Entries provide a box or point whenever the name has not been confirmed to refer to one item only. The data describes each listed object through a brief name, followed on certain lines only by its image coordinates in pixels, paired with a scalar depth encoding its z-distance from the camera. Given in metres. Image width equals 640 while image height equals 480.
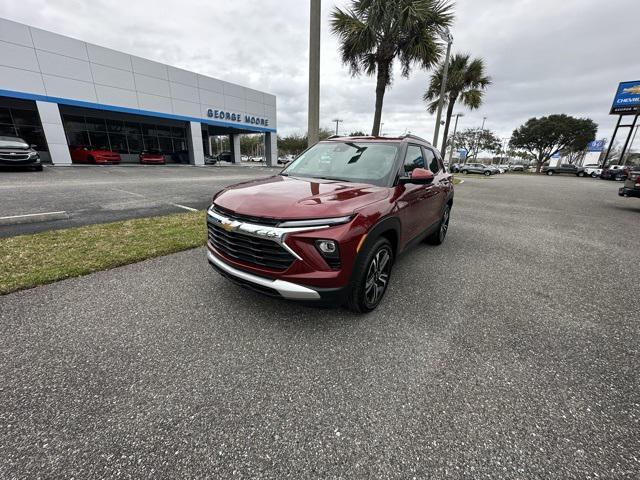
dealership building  16.31
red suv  2.18
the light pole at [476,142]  65.00
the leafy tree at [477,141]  65.00
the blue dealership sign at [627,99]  34.12
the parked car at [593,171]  36.91
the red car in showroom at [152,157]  23.39
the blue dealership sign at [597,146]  66.47
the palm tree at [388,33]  9.93
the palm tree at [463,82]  20.25
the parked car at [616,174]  29.84
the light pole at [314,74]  5.59
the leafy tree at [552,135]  47.84
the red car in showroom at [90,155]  19.91
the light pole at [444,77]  11.15
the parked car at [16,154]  11.79
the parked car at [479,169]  39.12
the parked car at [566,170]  40.59
